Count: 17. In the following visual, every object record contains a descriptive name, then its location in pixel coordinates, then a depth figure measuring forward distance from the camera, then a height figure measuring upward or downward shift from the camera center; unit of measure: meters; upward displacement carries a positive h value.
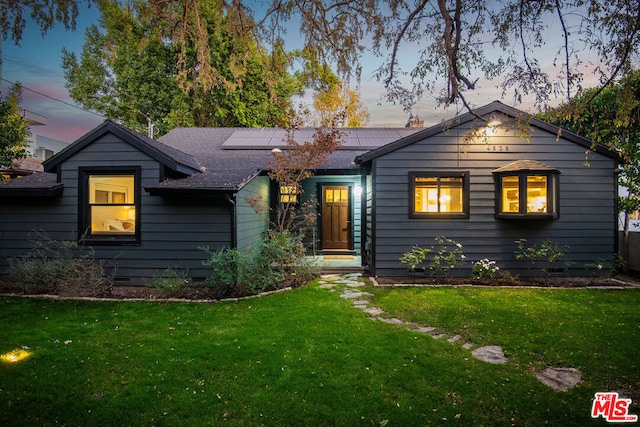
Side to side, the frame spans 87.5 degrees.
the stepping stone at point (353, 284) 7.10 -1.43
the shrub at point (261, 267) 6.55 -1.05
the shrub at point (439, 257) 7.56 -0.87
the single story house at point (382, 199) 7.10 +0.43
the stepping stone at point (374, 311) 5.31 -1.50
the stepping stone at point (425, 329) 4.54 -1.52
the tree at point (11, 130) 9.29 +2.48
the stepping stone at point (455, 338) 4.23 -1.53
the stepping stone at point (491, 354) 3.68 -1.54
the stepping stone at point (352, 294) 6.29 -1.46
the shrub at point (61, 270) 6.50 -1.07
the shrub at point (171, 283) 6.45 -1.30
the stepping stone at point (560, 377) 3.17 -1.56
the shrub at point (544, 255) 7.55 -0.79
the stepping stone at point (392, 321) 4.84 -1.51
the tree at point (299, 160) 7.97 +1.41
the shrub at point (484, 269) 7.54 -1.13
